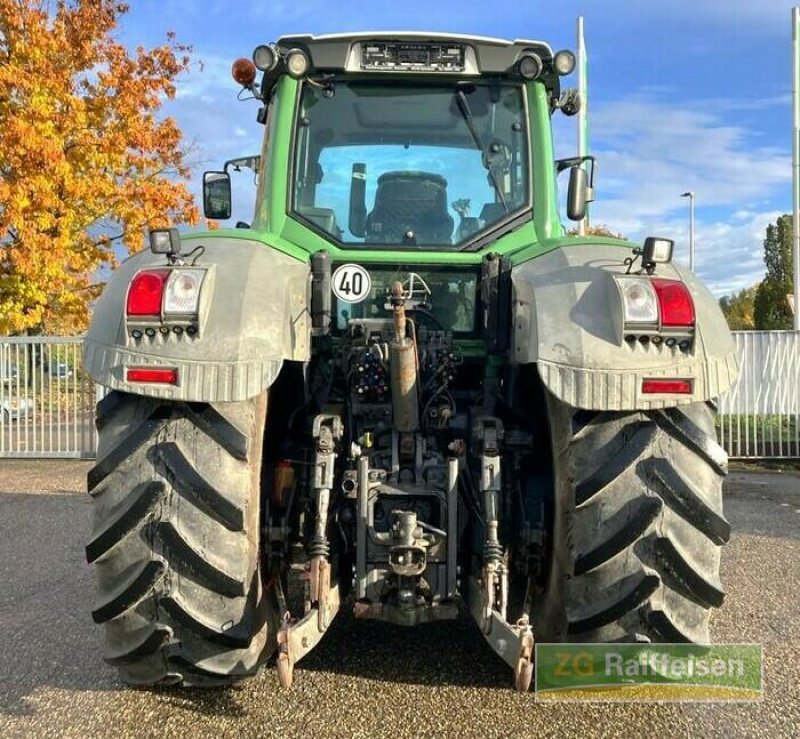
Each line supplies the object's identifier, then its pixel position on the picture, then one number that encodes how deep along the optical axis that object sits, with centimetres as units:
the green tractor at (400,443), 291
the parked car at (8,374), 1309
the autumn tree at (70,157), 1259
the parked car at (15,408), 1284
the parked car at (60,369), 1303
